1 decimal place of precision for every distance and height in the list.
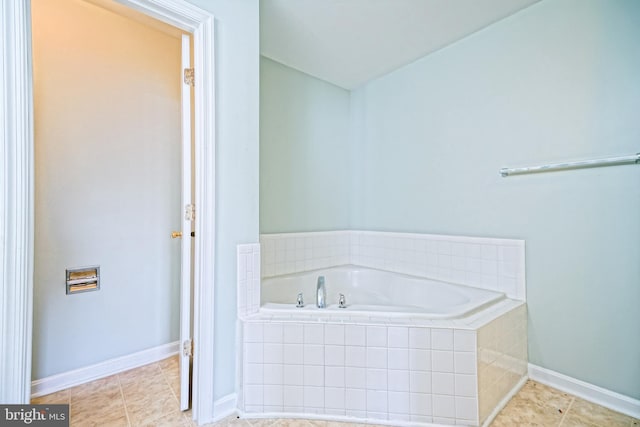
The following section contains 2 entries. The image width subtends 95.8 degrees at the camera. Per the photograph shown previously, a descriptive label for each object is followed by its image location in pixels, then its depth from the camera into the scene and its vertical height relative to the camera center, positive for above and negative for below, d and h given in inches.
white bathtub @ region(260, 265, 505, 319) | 61.2 -22.3
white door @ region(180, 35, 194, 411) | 59.1 -7.0
